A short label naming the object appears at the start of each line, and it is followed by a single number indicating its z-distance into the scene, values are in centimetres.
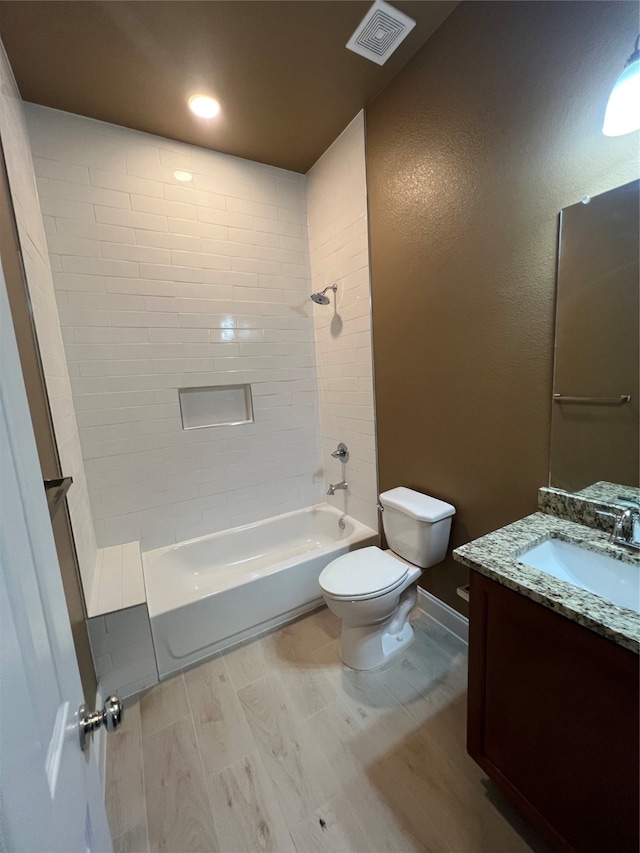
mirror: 106
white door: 35
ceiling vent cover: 137
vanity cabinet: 75
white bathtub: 170
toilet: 155
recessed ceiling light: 174
